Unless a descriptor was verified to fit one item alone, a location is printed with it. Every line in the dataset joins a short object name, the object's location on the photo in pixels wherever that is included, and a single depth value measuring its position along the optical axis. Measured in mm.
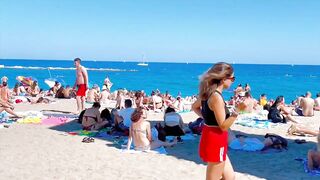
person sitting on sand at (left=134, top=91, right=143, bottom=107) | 13889
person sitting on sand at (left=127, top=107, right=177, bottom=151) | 7312
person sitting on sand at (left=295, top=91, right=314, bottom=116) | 13789
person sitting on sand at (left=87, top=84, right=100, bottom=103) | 17048
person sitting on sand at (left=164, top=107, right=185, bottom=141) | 8797
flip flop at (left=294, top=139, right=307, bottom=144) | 8535
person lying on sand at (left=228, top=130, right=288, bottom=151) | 7757
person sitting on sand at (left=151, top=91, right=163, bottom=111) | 14831
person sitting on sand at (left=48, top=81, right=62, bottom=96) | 20981
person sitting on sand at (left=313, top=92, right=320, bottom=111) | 16459
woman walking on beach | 3207
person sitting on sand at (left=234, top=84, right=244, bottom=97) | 20359
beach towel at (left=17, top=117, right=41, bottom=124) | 10432
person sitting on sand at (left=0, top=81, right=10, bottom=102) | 12271
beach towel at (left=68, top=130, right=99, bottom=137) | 8914
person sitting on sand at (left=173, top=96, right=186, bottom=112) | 15484
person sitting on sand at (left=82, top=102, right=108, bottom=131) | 9344
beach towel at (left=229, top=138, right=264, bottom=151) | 7738
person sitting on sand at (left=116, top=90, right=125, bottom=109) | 14622
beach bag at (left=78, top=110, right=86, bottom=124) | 10146
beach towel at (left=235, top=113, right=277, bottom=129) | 10770
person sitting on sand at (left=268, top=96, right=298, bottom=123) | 11516
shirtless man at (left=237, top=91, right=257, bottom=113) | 13961
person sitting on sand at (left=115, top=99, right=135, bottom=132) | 9141
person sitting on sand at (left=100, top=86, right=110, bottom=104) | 17234
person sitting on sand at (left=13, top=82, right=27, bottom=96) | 20203
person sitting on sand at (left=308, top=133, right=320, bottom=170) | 6172
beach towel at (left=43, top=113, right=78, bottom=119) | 11503
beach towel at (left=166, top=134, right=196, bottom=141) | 8609
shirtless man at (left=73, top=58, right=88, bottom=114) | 10875
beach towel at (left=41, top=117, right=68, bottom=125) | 10459
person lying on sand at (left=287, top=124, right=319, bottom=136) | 9361
